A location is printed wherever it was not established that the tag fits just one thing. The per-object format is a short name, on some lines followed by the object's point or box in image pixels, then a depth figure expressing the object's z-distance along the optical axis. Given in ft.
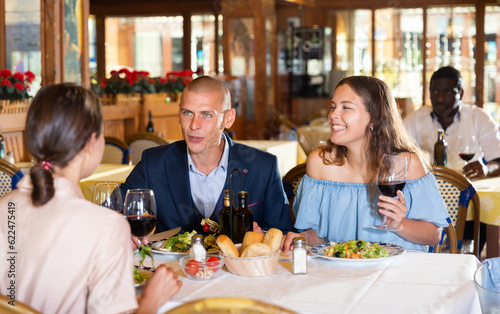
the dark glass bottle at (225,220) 7.13
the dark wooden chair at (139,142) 17.71
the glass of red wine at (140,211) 6.40
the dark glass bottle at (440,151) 12.55
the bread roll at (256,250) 6.22
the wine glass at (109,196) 6.86
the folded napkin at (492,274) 5.75
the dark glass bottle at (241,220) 7.07
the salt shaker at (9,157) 14.85
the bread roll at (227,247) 6.31
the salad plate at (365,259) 6.49
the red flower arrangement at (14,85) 17.24
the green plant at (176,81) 28.43
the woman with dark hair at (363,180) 8.01
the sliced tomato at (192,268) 6.00
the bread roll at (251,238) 6.53
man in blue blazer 8.62
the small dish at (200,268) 6.01
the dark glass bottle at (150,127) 22.23
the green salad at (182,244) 7.00
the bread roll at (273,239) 6.47
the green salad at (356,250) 6.61
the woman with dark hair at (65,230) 4.69
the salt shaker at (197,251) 6.28
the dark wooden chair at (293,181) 10.12
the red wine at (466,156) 12.66
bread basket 6.07
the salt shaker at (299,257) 6.11
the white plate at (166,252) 6.89
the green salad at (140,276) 5.89
